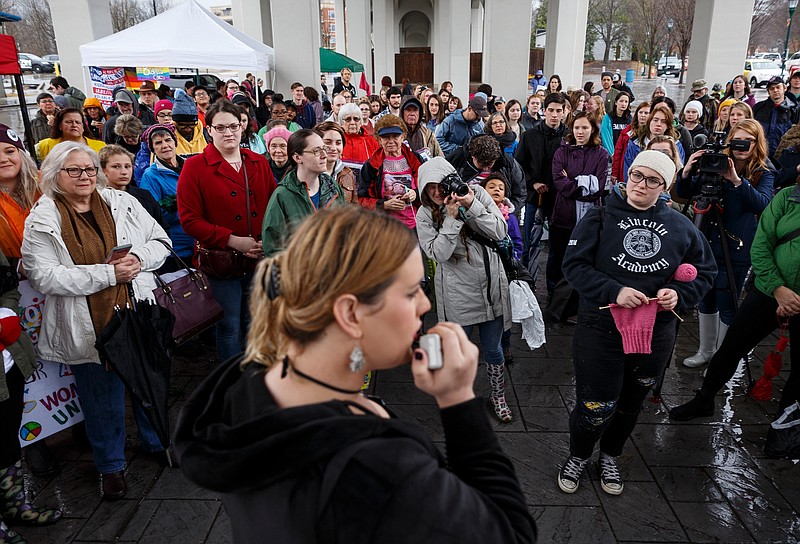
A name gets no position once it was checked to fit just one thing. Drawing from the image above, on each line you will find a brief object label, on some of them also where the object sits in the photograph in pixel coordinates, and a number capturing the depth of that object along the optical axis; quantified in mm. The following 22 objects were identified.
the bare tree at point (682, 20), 34188
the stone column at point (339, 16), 28919
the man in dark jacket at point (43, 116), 8711
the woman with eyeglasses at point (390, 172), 5188
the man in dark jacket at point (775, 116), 8359
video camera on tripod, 4062
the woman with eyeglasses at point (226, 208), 3951
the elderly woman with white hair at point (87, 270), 2973
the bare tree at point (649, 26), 41438
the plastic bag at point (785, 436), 3547
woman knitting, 2938
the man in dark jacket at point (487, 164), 4617
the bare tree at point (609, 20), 51378
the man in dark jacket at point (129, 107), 8453
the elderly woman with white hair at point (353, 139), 6496
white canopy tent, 9641
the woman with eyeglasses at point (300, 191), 3723
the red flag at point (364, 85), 19000
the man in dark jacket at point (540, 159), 6179
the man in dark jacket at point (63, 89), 11070
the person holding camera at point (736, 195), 4242
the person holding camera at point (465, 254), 3596
